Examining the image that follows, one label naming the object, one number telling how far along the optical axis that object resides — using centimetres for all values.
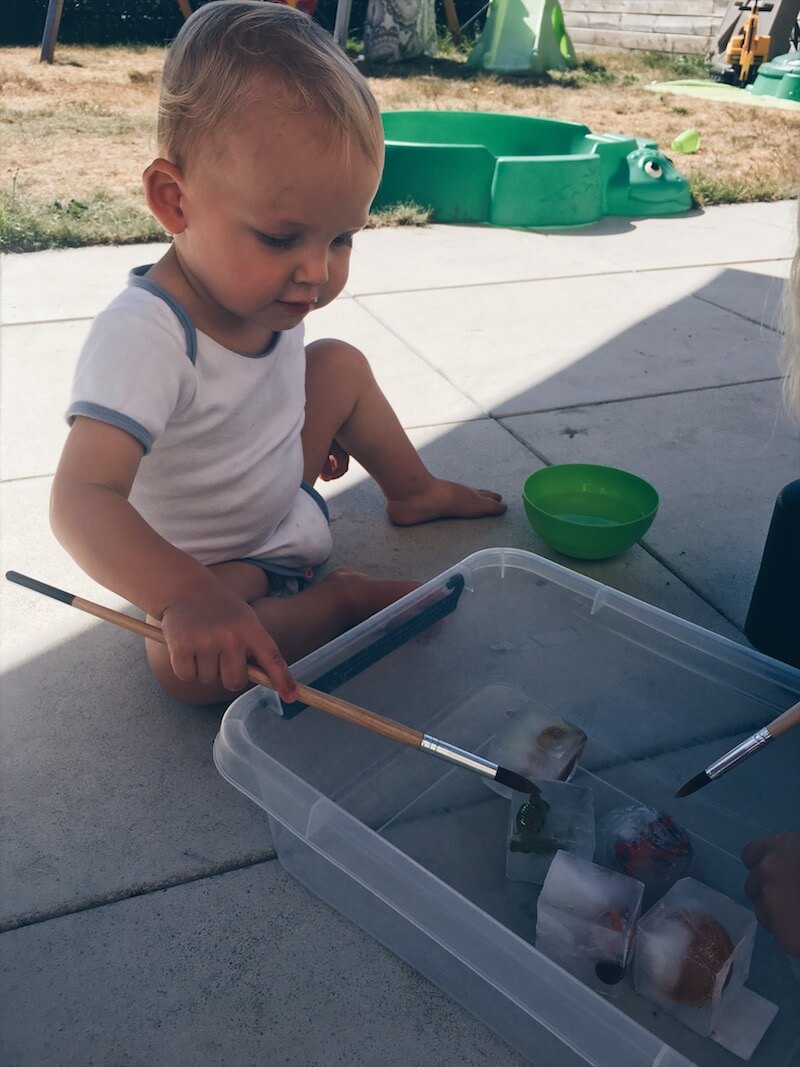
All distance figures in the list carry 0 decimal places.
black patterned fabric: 780
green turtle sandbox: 371
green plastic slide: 775
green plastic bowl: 173
